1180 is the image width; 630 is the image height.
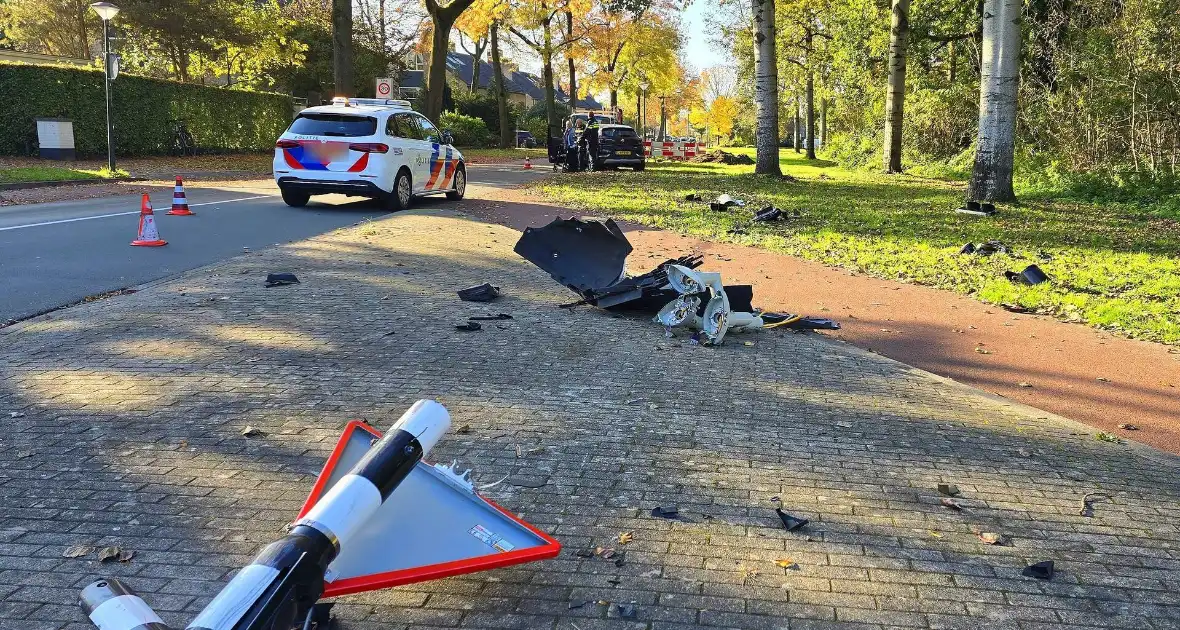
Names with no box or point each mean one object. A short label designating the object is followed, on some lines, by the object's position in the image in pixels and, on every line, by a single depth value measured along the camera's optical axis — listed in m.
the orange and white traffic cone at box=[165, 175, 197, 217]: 13.85
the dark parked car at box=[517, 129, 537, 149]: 58.30
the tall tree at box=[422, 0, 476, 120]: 31.23
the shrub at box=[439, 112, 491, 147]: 48.28
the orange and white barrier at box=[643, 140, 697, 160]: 45.84
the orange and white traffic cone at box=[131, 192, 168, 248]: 10.51
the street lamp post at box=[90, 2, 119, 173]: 21.27
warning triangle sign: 2.58
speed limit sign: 27.61
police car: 14.56
